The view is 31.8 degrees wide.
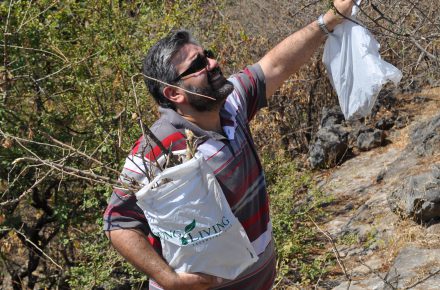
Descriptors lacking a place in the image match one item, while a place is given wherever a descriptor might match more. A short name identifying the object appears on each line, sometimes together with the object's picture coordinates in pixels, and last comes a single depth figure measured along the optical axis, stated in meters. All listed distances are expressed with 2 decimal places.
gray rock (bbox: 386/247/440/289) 4.54
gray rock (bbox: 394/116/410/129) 8.20
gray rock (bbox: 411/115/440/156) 6.62
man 2.67
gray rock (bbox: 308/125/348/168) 7.88
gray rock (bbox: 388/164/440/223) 5.30
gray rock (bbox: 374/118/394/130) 8.22
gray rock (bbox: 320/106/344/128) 8.17
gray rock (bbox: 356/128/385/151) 7.90
